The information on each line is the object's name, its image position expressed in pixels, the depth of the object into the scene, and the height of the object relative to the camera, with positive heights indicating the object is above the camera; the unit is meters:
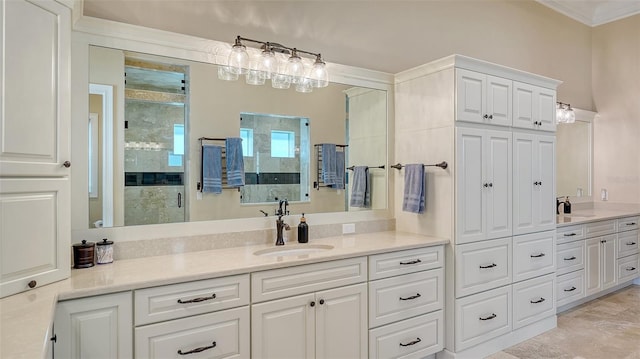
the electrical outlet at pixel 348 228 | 2.99 -0.38
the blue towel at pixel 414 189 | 2.91 -0.08
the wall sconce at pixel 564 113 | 4.64 +0.80
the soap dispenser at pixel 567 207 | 4.53 -0.33
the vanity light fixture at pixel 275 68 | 2.51 +0.77
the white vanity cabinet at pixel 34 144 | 1.50 +0.15
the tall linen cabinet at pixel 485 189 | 2.77 -0.07
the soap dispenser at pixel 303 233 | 2.67 -0.37
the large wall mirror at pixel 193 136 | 2.16 +0.28
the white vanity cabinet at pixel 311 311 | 2.01 -0.74
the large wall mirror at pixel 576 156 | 4.80 +0.30
